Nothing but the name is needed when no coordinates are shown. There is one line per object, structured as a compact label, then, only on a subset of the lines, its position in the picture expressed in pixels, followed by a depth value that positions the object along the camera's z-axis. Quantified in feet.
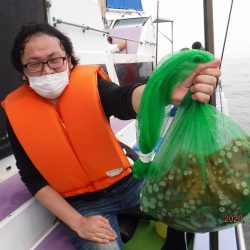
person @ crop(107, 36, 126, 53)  20.87
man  5.18
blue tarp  32.95
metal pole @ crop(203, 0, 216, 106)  3.46
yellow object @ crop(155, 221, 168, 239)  6.57
